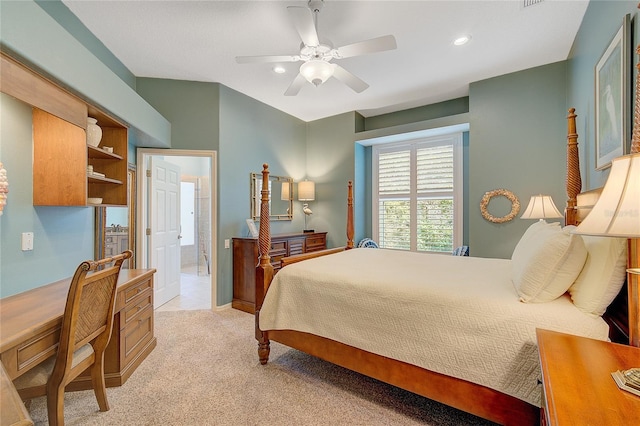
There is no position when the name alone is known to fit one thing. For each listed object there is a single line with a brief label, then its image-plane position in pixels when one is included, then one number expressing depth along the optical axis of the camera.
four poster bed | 1.30
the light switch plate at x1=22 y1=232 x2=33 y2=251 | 1.89
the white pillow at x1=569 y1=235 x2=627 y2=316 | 1.16
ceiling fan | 2.04
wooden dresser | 3.65
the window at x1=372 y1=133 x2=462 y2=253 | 4.22
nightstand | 0.67
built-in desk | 1.27
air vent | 2.27
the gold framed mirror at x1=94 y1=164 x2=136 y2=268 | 3.47
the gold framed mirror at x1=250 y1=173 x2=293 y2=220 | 4.20
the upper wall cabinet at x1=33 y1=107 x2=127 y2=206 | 2.01
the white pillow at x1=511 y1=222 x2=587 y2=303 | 1.34
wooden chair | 1.42
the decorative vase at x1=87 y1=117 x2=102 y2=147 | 2.28
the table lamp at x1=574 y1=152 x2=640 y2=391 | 0.78
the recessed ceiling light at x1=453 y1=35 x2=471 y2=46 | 2.73
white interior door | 3.70
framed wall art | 1.68
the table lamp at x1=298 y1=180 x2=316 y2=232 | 4.88
